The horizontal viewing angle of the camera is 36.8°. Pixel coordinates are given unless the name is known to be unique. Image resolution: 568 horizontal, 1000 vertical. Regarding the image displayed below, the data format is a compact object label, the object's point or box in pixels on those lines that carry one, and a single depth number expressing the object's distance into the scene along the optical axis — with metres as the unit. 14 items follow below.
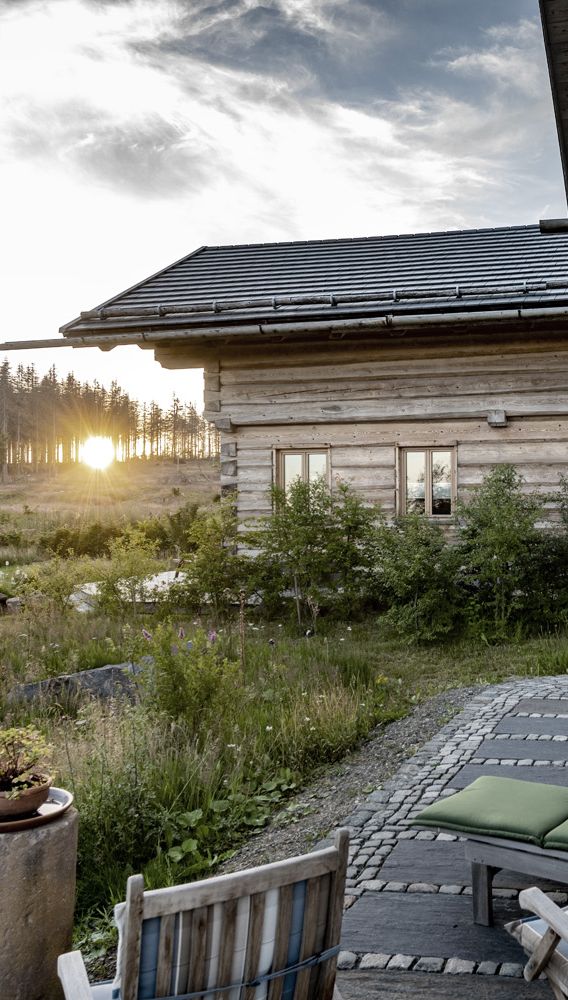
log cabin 11.16
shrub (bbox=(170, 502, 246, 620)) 10.94
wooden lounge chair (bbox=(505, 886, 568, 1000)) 2.54
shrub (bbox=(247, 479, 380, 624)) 10.62
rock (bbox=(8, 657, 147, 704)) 7.21
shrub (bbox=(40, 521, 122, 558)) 19.84
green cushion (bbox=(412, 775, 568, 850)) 3.29
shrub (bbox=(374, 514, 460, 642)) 9.54
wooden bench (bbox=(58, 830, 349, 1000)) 1.89
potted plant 2.78
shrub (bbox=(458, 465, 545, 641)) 9.55
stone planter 2.72
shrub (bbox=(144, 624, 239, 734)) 5.96
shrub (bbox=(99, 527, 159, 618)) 10.86
